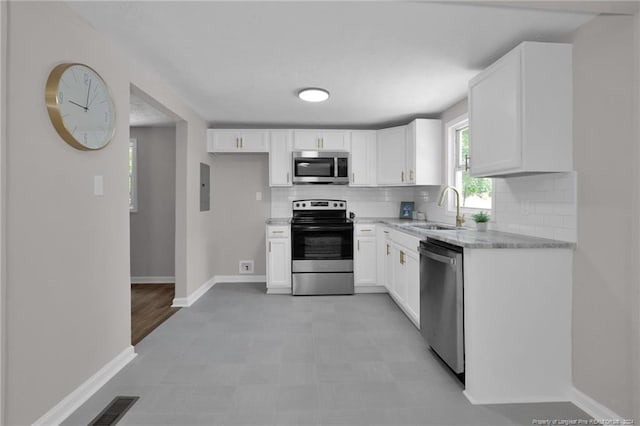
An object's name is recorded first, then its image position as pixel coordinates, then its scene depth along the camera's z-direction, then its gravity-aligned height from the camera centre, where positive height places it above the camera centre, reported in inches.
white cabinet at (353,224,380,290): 165.8 -22.3
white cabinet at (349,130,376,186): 177.2 +29.8
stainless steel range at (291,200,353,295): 162.9 -22.6
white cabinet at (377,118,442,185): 156.4 +29.2
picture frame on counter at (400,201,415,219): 184.1 +1.4
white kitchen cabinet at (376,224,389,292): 160.9 -20.7
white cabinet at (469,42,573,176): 79.0 +25.4
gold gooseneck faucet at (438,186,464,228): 121.0 -2.8
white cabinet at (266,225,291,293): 164.9 -23.7
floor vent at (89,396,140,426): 68.6 -43.3
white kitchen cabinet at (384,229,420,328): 116.9 -23.9
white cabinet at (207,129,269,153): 174.6 +38.4
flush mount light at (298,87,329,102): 121.6 +44.5
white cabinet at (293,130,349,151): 175.0 +38.7
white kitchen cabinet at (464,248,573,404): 76.5 -26.3
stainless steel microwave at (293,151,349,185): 173.5 +24.0
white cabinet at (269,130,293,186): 174.7 +32.0
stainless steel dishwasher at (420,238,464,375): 81.3 -23.8
